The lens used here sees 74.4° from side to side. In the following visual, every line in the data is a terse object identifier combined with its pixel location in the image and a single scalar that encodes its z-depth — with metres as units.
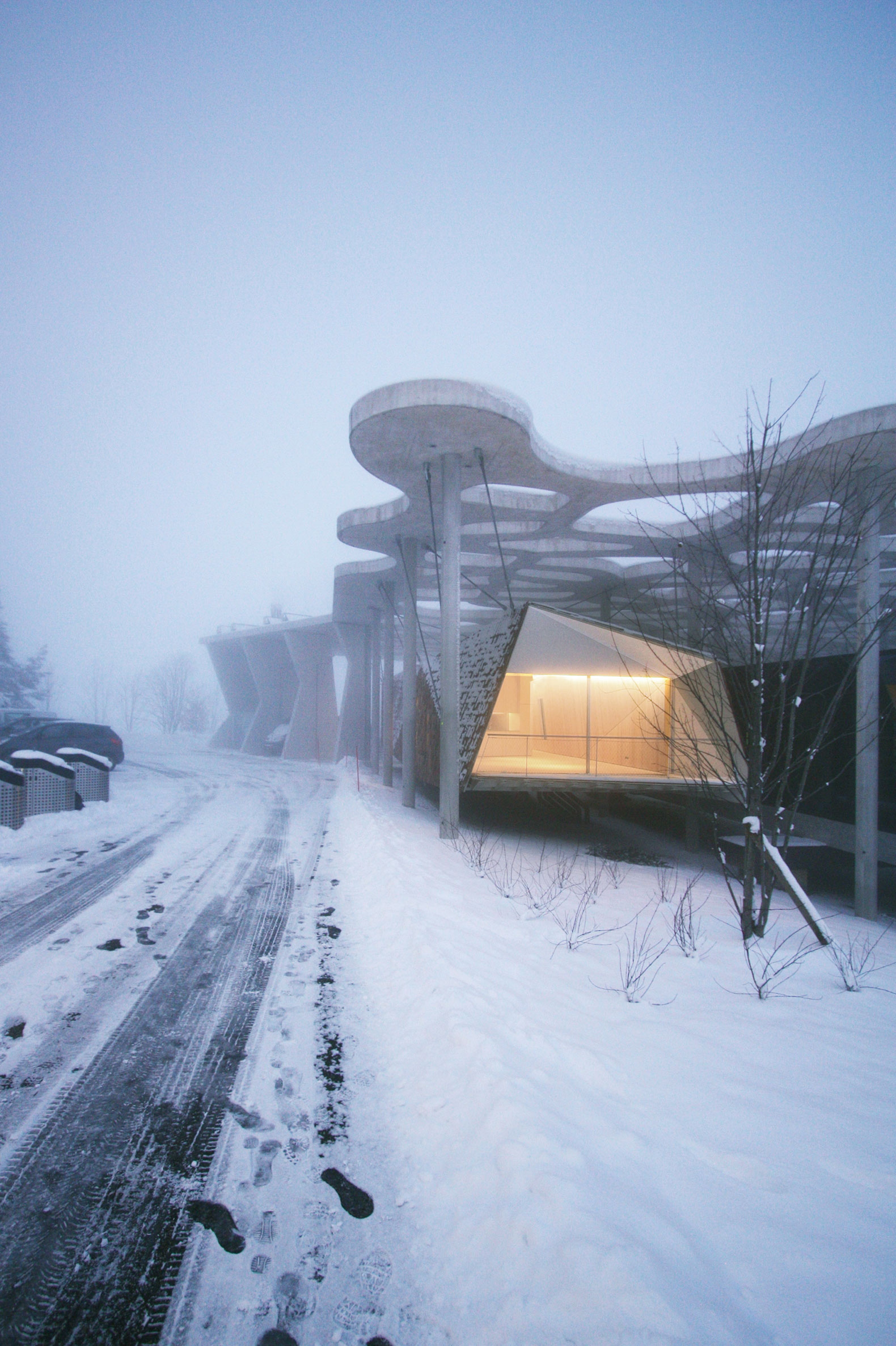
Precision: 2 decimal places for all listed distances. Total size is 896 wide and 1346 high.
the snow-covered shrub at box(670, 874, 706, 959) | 6.27
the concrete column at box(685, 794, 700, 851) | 15.47
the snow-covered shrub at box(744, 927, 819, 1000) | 5.23
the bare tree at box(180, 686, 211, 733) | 66.56
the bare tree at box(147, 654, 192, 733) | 63.06
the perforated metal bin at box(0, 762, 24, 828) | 10.59
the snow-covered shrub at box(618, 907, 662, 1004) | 5.09
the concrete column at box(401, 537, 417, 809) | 18.11
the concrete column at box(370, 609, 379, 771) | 28.62
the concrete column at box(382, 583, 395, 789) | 22.45
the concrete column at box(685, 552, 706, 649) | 6.99
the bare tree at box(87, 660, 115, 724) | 74.88
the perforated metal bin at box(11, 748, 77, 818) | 11.43
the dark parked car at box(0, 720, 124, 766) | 18.44
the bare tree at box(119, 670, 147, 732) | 69.56
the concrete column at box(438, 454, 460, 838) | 13.17
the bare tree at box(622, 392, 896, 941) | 5.80
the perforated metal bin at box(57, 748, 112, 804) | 13.03
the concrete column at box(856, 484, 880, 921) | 11.74
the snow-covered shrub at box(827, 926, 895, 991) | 5.49
